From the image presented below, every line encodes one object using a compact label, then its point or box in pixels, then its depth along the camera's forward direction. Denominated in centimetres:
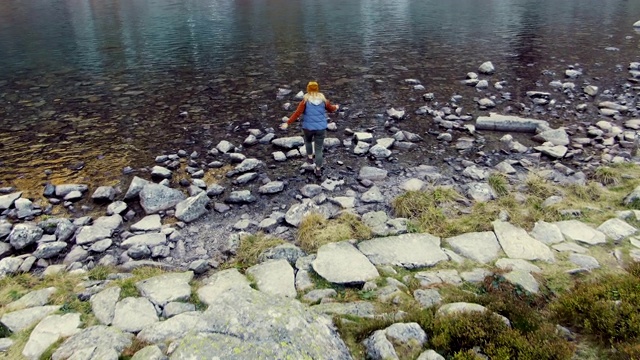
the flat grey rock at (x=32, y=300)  735
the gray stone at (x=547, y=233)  866
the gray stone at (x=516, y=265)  762
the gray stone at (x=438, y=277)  743
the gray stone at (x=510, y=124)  1566
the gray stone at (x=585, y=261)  765
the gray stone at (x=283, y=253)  862
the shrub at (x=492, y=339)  508
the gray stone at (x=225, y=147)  1480
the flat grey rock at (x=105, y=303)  688
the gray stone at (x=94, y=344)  546
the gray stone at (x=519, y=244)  816
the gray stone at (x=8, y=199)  1172
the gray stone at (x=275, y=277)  752
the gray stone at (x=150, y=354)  523
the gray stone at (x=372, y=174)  1267
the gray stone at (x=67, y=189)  1234
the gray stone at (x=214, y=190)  1213
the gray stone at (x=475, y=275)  745
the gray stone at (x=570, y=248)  819
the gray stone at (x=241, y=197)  1169
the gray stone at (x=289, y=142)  1489
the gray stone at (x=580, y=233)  851
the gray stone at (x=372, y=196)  1134
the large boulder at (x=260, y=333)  475
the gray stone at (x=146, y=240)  985
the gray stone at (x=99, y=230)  1010
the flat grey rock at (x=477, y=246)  830
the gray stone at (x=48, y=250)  951
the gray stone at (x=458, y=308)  605
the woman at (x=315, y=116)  1216
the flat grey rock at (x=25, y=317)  671
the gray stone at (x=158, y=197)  1147
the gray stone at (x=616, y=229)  853
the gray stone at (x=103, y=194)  1204
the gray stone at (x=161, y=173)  1322
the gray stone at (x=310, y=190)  1190
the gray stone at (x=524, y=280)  695
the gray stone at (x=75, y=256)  943
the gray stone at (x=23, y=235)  993
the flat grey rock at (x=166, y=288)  742
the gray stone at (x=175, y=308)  699
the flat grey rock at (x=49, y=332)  602
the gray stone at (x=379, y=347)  538
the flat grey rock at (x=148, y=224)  1060
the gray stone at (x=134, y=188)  1205
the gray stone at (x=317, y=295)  717
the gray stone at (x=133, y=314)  663
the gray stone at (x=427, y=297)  673
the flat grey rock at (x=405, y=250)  823
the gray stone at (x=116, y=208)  1135
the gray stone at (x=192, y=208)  1089
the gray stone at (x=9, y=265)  884
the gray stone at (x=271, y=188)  1213
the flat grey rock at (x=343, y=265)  770
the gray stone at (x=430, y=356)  521
